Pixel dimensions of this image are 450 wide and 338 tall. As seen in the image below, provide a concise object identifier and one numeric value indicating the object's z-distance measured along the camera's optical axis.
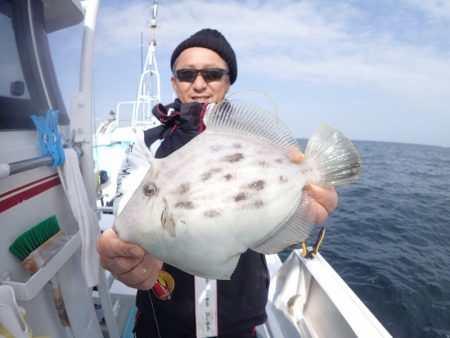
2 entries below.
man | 0.64
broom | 0.57
